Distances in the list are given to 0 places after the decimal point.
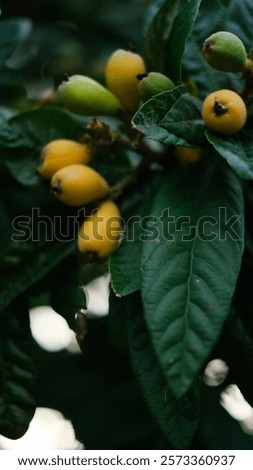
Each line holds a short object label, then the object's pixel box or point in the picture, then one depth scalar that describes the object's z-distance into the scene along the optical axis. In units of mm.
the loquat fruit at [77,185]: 880
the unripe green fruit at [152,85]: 857
